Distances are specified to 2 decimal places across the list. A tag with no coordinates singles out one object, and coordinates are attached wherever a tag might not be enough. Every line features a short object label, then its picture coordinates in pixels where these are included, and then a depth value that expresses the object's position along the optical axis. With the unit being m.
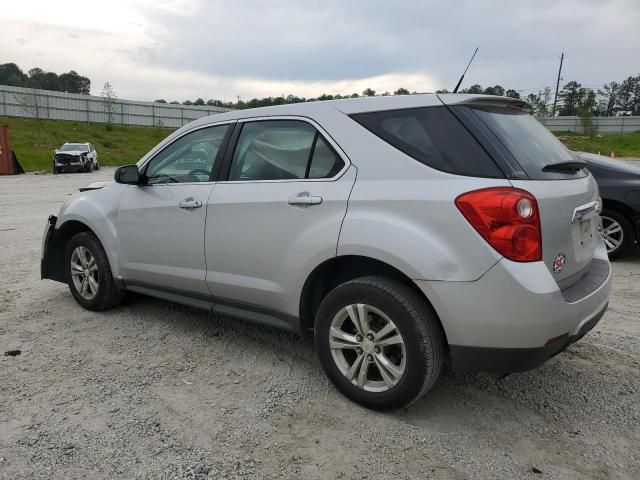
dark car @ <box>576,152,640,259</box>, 6.34
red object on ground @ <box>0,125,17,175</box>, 25.45
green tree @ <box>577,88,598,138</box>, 61.91
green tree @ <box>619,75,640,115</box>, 95.44
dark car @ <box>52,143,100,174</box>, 27.16
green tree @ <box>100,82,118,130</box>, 54.46
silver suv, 2.57
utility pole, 73.28
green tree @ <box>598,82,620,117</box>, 91.12
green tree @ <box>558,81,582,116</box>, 72.19
